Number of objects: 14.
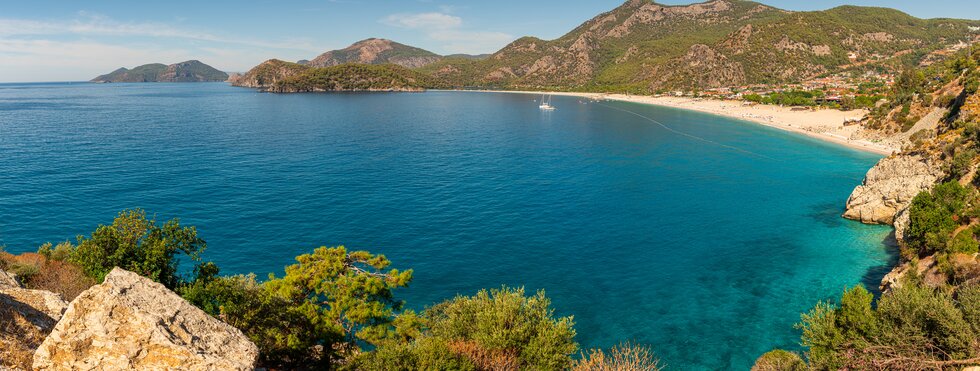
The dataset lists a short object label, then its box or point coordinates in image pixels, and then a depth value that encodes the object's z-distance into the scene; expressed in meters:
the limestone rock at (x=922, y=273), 38.25
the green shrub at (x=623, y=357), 25.46
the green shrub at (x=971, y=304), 22.95
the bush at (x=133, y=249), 29.28
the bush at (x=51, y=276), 28.80
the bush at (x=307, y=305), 26.08
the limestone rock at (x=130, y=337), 13.59
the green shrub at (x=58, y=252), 36.28
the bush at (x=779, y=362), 28.23
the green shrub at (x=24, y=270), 29.67
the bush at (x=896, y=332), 21.83
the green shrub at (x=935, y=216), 41.59
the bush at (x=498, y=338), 22.50
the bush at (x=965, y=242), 37.56
